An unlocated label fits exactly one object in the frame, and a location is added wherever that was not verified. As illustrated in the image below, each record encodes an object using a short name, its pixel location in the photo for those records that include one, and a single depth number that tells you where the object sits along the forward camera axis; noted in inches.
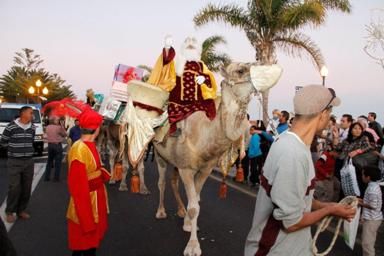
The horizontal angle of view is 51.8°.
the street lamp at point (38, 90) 960.9
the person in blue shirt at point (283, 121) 396.7
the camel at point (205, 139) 206.1
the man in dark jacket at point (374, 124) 401.7
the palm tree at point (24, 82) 2235.6
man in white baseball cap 89.1
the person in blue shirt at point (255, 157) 452.4
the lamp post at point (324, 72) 481.3
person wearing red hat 151.5
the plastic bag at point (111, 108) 332.8
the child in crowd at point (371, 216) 197.5
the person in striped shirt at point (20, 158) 290.4
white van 712.4
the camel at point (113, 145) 401.1
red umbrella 326.6
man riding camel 256.2
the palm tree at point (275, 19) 652.7
